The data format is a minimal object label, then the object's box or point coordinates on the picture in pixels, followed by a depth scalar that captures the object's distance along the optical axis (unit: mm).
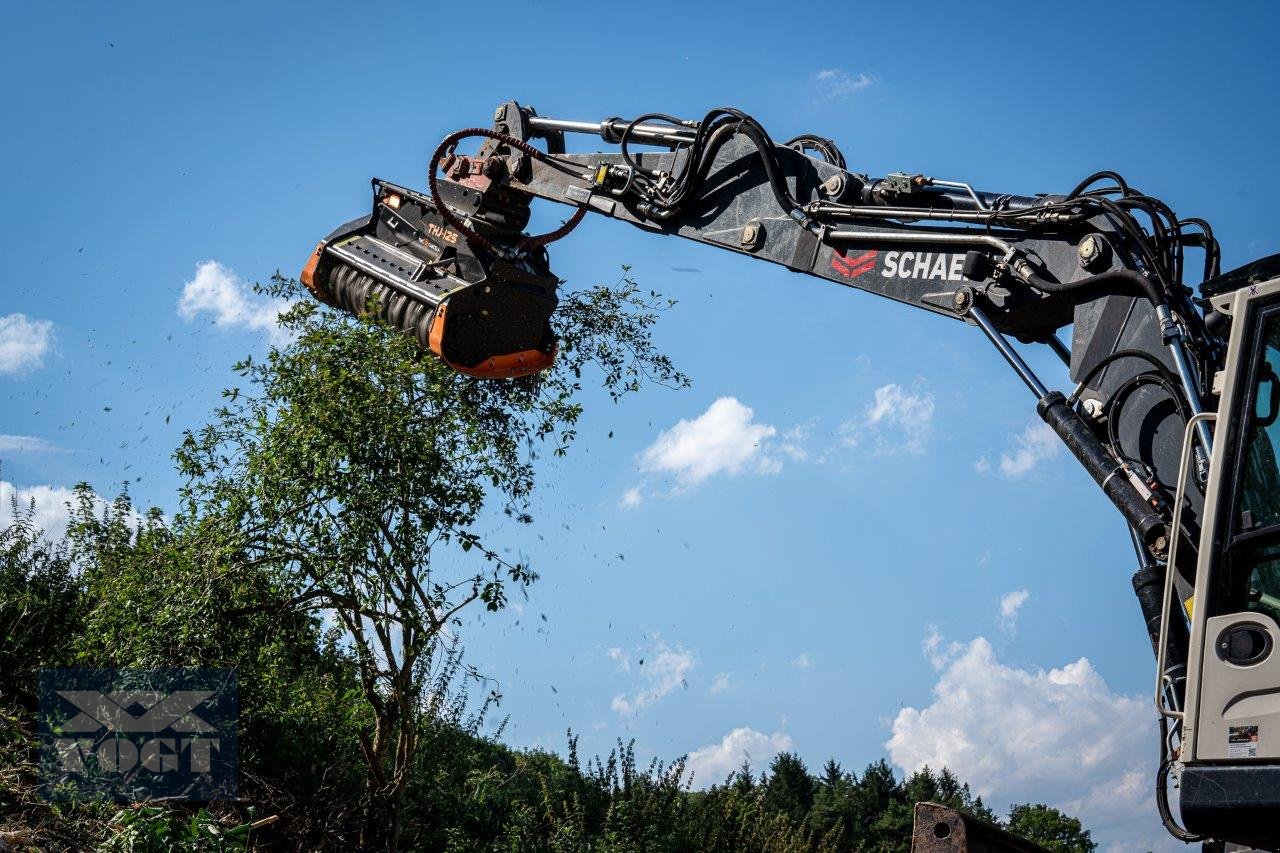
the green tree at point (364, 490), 8172
